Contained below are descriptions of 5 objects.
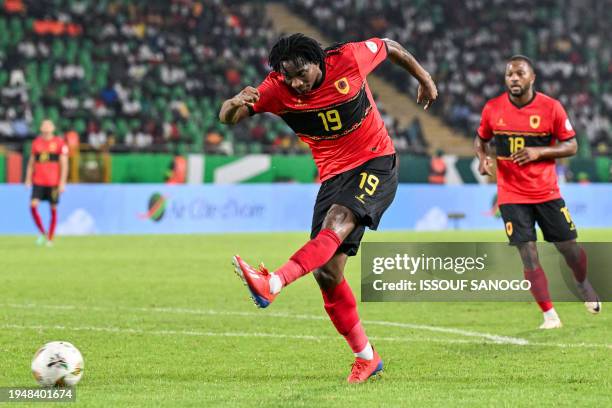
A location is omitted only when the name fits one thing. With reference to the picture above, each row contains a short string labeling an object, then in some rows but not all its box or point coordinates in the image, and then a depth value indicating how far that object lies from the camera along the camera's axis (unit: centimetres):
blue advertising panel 4391
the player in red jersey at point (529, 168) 1894
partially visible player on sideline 3906
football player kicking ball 1262
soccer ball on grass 1173
